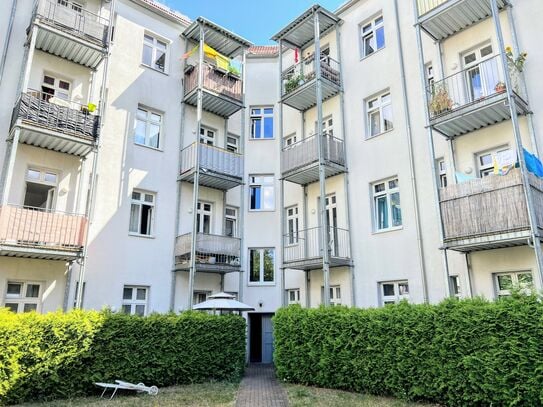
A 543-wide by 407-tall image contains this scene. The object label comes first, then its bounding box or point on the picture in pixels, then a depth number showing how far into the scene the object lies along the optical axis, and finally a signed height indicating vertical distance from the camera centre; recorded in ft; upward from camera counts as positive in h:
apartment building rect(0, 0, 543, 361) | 37.93 +16.69
